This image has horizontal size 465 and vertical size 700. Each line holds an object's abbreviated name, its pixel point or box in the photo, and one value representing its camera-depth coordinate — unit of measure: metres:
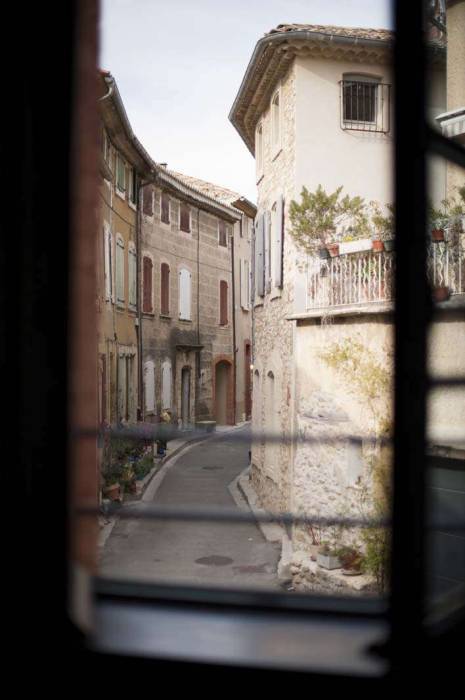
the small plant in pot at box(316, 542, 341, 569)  8.10
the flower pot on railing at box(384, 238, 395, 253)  8.23
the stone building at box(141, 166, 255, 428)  18.45
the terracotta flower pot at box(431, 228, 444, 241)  7.31
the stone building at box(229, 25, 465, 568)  8.33
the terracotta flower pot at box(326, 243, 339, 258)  9.04
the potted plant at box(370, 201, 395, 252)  8.34
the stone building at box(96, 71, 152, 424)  13.23
